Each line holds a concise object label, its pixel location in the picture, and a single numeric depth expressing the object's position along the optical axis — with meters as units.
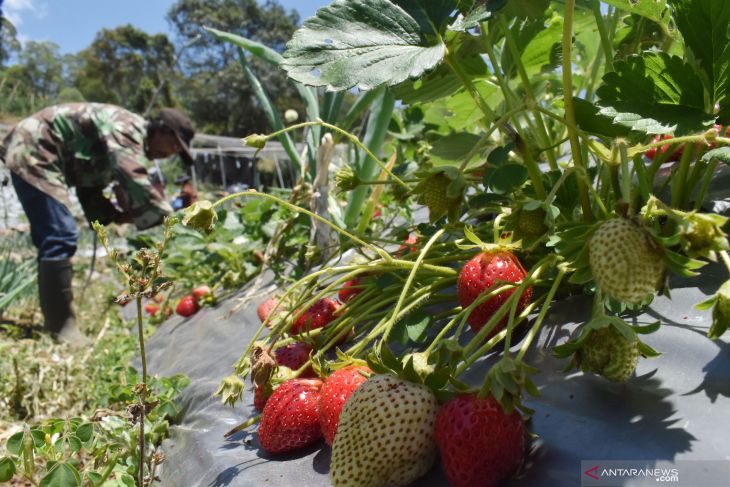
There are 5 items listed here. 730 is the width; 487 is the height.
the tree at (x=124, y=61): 32.34
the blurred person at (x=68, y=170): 2.97
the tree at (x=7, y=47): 20.83
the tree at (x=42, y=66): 29.64
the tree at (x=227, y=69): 26.45
